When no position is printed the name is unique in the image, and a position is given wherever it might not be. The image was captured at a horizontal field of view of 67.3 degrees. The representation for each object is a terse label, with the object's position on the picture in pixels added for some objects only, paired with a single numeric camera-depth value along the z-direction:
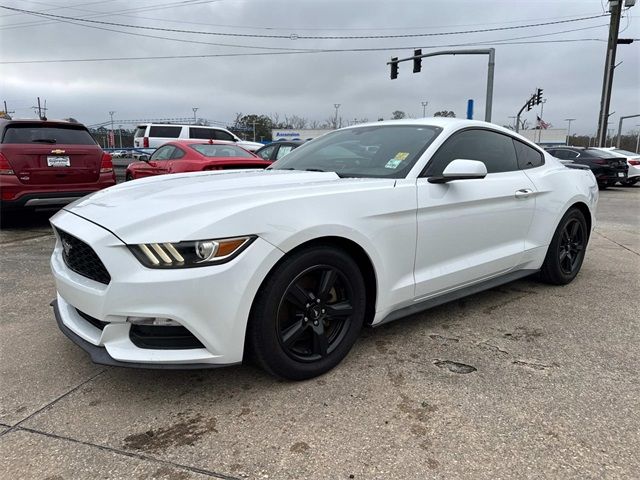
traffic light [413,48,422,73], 21.59
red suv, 6.30
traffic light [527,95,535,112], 35.91
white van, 19.25
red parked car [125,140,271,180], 8.12
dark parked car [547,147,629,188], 15.85
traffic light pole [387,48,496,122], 18.31
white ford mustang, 2.17
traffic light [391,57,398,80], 23.08
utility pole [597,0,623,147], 22.19
